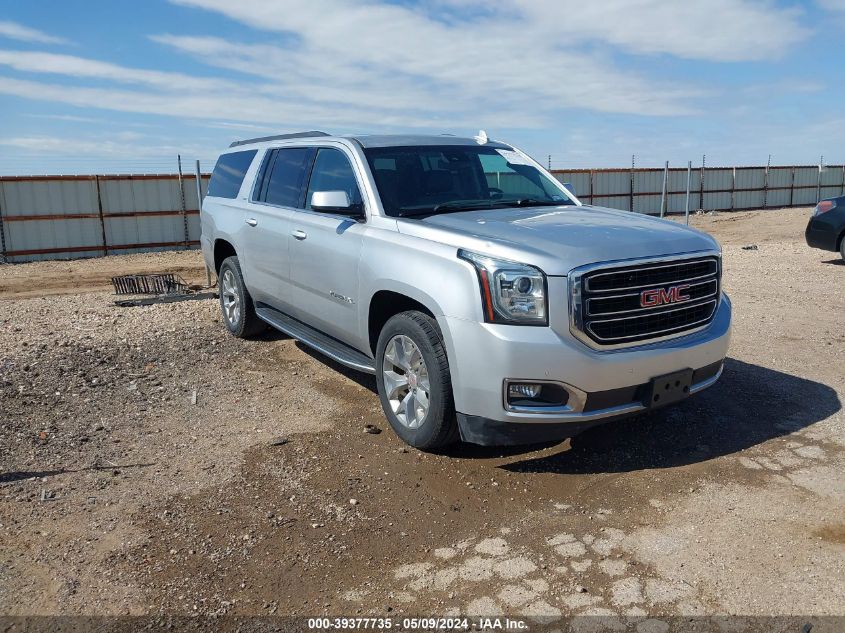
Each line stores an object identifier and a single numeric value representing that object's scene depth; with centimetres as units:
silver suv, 389
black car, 1264
